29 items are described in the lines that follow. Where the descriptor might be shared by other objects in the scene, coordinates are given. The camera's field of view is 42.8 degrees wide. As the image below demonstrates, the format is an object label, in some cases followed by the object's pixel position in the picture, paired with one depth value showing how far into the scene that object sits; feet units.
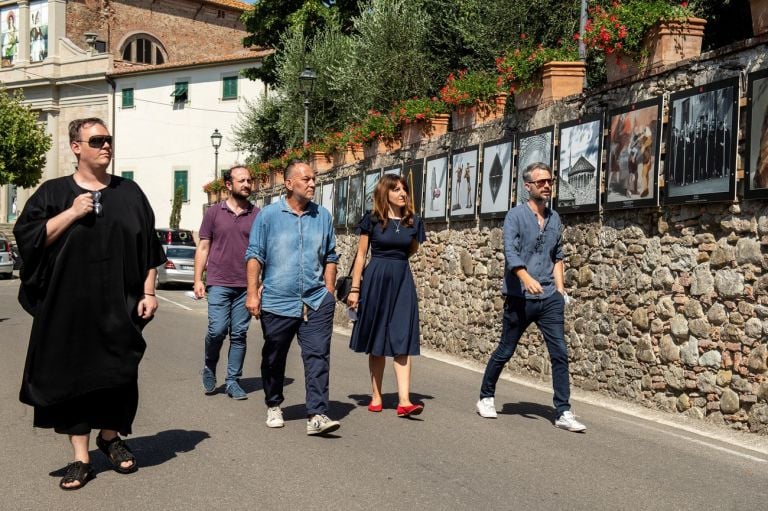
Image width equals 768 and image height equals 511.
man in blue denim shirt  22.48
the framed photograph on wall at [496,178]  39.86
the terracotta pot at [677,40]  29.37
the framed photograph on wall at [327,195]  66.56
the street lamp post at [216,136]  113.87
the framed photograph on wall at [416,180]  49.44
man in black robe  17.28
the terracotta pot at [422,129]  49.08
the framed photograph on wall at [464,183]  43.19
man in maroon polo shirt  28.32
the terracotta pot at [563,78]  36.06
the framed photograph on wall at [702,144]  25.35
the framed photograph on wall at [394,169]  52.82
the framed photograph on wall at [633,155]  29.17
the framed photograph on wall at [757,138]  23.93
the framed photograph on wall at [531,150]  36.17
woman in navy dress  25.13
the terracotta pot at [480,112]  42.75
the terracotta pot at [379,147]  55.36
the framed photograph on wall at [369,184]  56.75
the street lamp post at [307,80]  69.82
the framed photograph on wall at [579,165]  32.76
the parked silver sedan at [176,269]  97.19
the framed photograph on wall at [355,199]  59.77
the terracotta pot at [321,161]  69.97
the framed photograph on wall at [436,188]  46.62
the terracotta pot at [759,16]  24.97
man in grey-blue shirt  23.98
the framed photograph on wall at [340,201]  63.26
